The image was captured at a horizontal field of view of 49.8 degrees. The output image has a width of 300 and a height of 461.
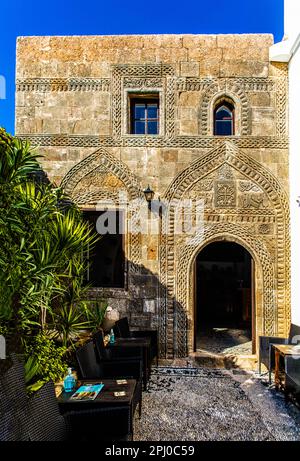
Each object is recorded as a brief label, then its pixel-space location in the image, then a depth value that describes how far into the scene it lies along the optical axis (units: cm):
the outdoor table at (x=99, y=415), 289
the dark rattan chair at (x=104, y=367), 371
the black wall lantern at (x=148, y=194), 602
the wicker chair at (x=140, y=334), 550
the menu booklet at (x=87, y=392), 304
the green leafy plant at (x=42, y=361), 388
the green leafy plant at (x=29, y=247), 401
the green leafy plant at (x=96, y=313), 579
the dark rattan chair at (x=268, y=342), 522
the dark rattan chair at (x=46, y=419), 246
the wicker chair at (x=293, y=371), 410
